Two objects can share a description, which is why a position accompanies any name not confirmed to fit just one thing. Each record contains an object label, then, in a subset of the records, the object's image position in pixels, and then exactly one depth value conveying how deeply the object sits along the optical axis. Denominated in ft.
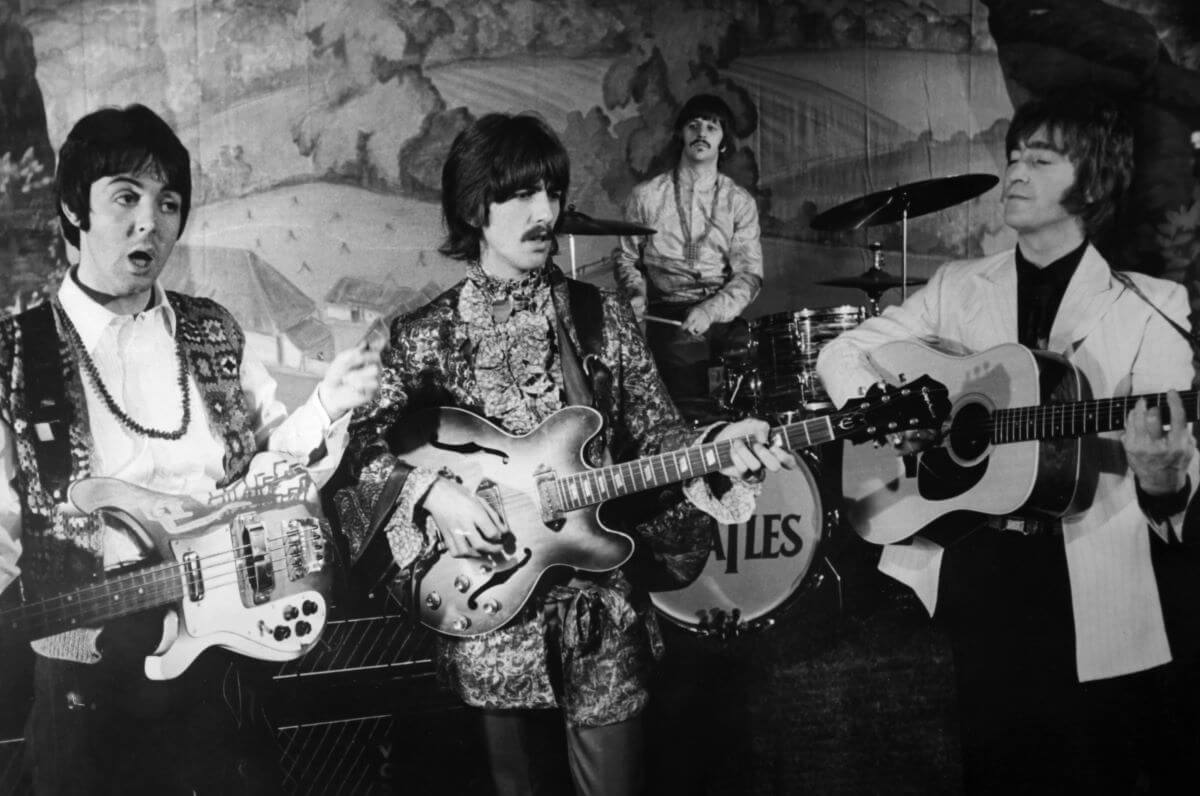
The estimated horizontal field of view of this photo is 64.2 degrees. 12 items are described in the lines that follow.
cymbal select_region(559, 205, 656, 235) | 9.49
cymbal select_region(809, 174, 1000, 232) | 10.07
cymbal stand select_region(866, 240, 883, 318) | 9.96
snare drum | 9.47
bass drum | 9.45
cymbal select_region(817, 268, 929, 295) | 9.90
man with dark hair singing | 8.84
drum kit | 9.45
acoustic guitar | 8.98
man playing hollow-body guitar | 8.43
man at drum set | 9.53
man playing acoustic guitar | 9.32
